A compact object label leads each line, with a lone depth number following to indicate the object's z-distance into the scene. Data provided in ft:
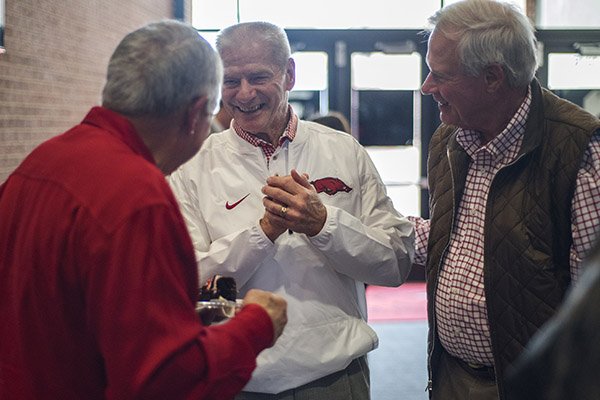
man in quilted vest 7.06
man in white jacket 7.32
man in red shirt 4.63
